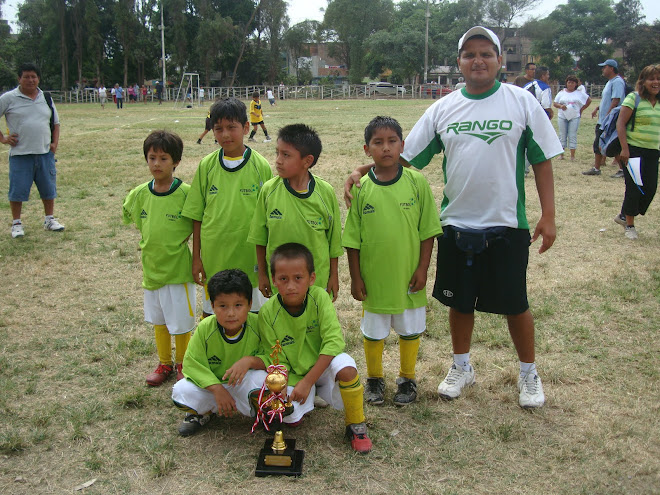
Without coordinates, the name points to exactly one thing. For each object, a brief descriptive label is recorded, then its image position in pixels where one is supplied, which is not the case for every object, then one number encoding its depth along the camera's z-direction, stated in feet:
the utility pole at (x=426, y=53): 173.62
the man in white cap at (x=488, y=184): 10.56
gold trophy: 9.48
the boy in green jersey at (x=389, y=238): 10.92
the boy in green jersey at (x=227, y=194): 11.64
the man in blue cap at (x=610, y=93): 32.01
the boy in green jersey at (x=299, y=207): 10.74
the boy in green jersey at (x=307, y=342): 10.19
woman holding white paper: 21.50
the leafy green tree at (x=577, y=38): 196.06
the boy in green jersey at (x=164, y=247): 12.25
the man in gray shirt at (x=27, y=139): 23.15
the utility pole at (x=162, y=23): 152.46
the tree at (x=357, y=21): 221.05
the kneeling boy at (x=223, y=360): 10.37
